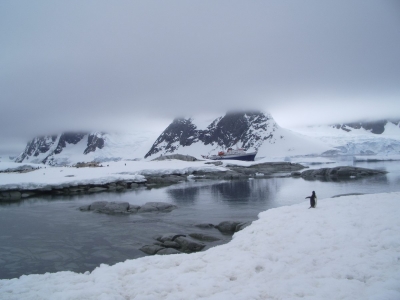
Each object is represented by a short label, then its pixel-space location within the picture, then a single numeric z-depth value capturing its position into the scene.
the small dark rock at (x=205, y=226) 15.25
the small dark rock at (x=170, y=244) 11.86
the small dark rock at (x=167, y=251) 10.80
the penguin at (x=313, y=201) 12.84
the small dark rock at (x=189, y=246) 11.49
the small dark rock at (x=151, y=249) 11.29
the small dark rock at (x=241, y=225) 13.41
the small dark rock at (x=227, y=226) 14.27
